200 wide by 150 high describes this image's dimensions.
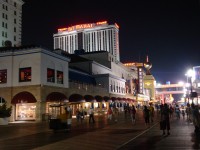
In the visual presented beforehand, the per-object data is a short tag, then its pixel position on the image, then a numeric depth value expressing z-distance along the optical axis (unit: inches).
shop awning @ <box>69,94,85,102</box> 1801.7
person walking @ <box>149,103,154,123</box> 1137.7
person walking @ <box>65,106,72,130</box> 915.2
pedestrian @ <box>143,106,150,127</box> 1003.9
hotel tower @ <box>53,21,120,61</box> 7770.7
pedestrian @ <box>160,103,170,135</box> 733.9
